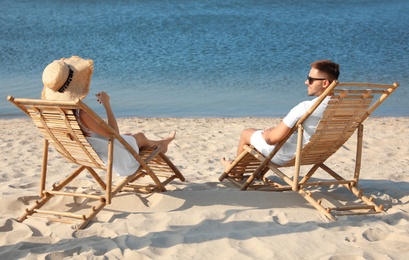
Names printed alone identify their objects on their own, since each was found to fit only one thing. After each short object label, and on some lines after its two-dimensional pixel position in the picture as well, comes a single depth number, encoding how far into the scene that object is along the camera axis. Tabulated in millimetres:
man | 8695
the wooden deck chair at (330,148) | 8437
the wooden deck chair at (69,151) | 7742
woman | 7992
